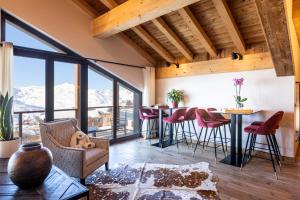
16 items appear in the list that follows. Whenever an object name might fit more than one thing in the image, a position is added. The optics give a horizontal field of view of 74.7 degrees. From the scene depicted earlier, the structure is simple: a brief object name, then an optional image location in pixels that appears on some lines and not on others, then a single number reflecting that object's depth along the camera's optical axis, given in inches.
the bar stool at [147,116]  201.6
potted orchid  151.0
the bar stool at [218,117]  165.1
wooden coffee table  57.7
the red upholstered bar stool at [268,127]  124.6
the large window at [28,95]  141.2
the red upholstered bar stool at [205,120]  147.4
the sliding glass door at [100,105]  186.7
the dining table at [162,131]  190.9
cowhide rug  97.5
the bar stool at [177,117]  176.0
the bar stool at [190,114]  181.9
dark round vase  60.2
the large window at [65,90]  160.7
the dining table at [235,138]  141.0
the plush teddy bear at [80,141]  120.4
